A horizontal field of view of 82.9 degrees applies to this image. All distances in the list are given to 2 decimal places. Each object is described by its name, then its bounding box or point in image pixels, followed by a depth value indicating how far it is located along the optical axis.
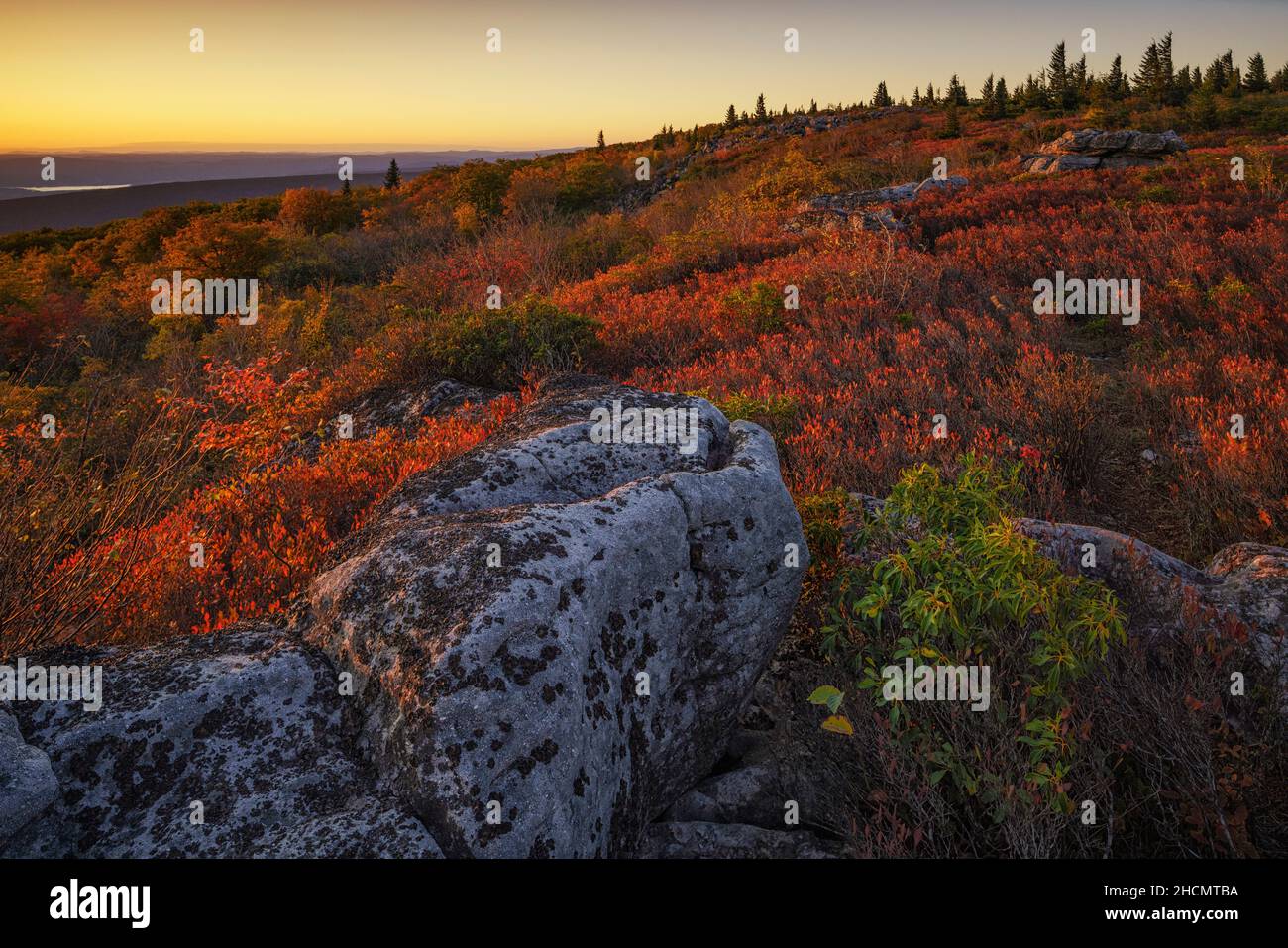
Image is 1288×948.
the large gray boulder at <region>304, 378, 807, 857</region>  2.29
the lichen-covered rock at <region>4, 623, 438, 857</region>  2.20
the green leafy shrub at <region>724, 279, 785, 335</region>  10.65
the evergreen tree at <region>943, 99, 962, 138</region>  37.19
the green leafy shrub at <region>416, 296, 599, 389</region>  8.60
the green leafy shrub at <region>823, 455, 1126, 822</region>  2.84
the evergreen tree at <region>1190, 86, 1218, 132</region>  32.47
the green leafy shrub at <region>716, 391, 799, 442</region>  6.10
